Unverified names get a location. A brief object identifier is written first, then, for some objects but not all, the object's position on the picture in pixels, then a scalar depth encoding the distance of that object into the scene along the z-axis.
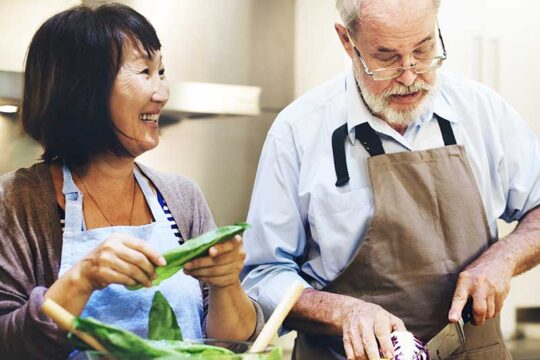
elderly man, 1.69
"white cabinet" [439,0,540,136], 2.91
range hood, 2.33
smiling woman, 1.36
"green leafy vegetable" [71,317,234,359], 0.98
